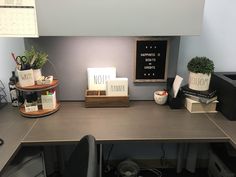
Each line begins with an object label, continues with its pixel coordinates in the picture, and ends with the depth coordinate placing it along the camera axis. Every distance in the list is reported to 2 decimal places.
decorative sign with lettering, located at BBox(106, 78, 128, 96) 1.66
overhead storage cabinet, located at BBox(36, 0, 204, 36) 1.31
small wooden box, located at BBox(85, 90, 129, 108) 1.66
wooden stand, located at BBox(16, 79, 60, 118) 1.48
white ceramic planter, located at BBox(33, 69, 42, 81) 1.55
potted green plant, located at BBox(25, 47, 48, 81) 1.54
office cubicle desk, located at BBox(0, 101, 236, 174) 1.29
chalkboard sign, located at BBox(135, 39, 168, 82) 1.70
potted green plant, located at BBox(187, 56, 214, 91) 1.59
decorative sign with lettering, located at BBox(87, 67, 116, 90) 1.72
